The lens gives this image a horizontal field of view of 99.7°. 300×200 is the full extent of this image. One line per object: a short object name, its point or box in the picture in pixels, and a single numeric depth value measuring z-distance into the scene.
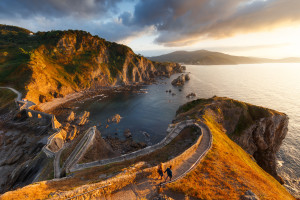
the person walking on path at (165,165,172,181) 14.14
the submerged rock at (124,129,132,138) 47.59
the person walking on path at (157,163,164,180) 14.23
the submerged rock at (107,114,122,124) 57.75
